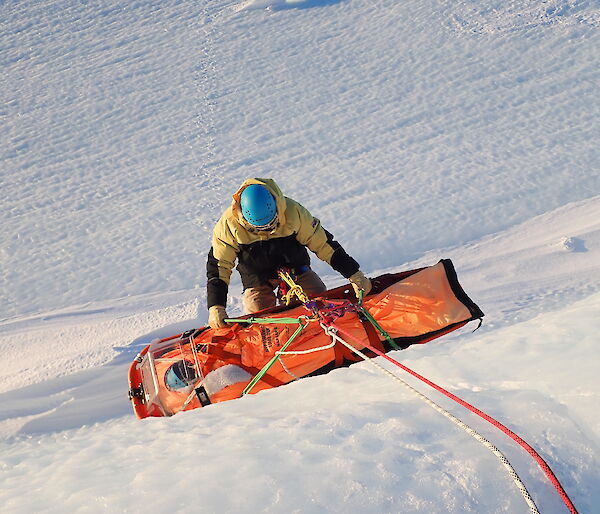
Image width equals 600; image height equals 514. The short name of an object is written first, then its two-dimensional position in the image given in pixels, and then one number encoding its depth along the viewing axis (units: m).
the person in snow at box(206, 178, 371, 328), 3.06
